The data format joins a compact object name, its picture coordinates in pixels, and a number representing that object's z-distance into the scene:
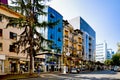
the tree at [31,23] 13.50
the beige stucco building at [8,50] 15.92
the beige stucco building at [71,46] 26.86
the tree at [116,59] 40.31
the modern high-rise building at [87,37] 34.49
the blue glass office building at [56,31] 22.62
